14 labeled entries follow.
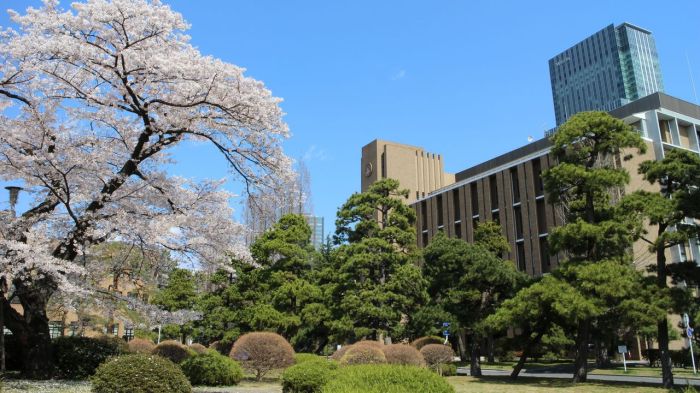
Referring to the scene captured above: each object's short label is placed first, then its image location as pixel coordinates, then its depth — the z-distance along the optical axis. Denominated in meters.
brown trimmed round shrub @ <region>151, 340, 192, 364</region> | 20.73
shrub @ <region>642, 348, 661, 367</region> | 29.84
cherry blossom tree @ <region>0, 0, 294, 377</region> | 10.95
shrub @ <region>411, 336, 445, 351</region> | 25.28
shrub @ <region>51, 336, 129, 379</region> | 14.15
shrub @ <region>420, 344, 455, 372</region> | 21.50
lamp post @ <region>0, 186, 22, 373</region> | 12.08
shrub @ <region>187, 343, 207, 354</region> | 27.82
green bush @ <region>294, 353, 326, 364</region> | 21.11
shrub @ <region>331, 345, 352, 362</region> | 19.75
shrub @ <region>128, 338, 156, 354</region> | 24.42
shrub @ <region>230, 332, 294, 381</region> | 18.70
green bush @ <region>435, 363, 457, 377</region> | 22.60
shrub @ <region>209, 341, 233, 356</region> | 32.44
